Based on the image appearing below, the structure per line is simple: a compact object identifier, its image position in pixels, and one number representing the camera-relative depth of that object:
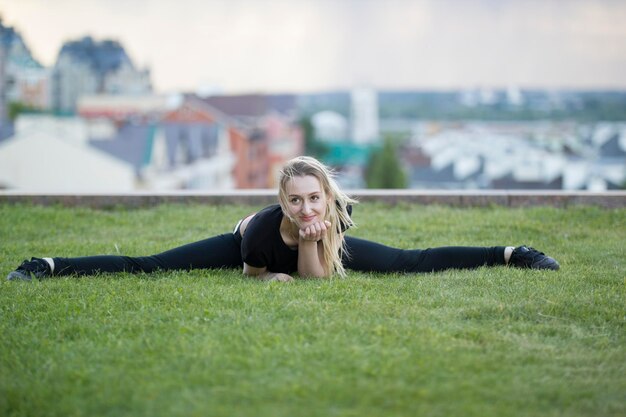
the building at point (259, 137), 64.56
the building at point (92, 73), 60.75
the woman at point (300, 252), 5.04
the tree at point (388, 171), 69.56
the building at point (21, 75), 40.28
